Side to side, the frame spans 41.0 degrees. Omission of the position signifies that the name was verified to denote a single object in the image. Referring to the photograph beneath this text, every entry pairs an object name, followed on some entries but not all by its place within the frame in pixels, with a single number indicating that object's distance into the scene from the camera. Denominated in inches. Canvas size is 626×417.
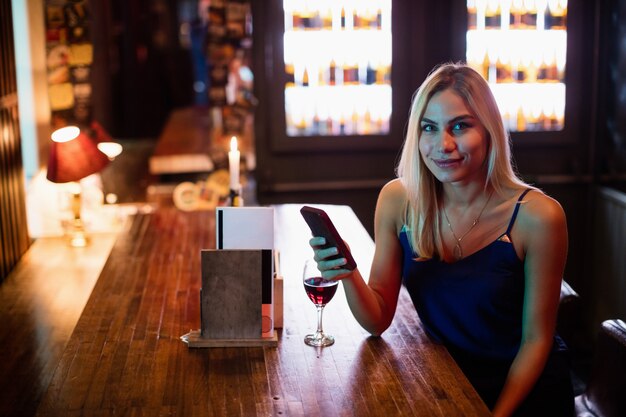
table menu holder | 81.3
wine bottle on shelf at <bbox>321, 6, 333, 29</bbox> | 198.2
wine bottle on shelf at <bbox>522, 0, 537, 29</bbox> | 199.6
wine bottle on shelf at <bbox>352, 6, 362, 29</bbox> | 199.8
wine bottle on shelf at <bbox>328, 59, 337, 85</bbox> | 201.5
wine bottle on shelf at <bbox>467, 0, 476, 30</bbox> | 197.8
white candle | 115.7
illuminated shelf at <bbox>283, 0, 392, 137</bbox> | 198.4
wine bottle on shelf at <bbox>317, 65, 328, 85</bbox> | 201.0
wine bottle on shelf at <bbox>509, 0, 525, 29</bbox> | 199.6
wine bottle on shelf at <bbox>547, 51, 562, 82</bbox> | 203.5
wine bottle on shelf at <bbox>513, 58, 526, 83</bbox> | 202.7
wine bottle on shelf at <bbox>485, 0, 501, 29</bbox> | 198.7
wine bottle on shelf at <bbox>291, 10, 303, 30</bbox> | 196.7
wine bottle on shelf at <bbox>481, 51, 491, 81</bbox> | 201.9
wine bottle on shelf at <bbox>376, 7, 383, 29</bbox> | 201.5
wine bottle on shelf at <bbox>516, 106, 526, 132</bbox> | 204.1
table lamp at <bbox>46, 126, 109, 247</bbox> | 137.3
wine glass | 80.9
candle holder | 119.0
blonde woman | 85.8
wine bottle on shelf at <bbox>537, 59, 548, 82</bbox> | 203.5
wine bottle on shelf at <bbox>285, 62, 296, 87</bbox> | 199.2
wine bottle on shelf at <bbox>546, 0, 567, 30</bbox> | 199.6
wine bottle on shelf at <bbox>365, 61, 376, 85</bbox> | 203.5
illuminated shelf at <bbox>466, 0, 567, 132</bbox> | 199.5
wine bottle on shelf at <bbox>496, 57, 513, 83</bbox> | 202.2
